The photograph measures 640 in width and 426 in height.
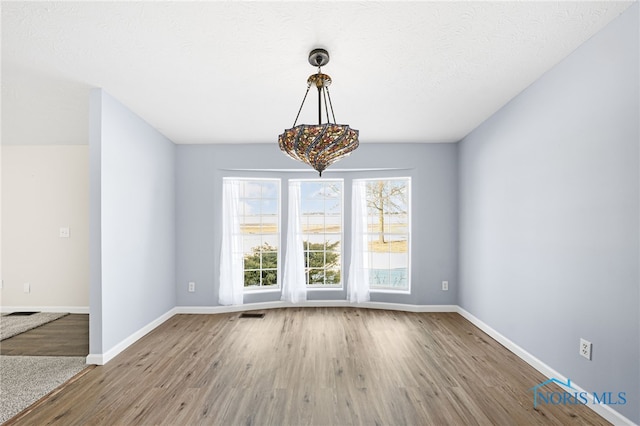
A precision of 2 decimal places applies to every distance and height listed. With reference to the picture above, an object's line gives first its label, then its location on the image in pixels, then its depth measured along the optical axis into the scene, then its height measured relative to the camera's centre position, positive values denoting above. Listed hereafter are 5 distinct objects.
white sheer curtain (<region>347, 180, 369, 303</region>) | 4.55 -0.54
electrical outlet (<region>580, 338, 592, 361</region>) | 2.07 -0.95
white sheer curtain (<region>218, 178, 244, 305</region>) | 4.40 -0.56
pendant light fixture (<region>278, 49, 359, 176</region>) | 1.98 +0.51
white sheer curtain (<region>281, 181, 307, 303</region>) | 4.56 -0.67
